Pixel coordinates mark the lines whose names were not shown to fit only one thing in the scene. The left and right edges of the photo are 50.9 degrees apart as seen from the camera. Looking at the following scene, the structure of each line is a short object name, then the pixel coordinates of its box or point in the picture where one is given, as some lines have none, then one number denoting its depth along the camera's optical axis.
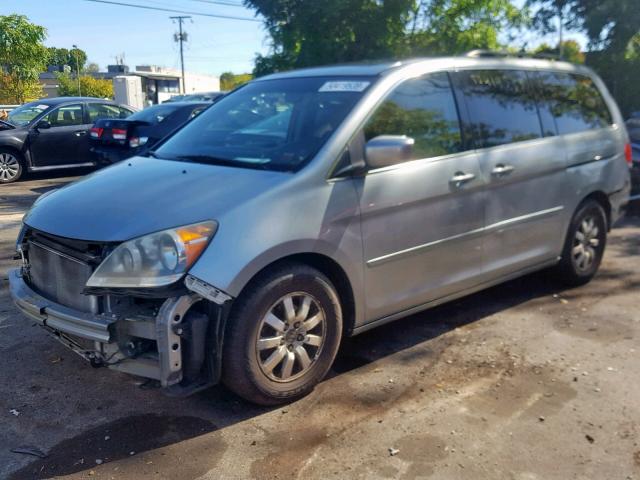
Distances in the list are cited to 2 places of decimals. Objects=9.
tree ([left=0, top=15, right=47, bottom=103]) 21.24
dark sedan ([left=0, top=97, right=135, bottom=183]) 12.30
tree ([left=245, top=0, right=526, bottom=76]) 12.27
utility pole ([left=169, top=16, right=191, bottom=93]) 70.38
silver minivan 3.31
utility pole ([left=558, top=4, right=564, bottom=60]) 16.88
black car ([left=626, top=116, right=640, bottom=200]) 8.95
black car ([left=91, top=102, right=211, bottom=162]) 10.78
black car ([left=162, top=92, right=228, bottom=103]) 16.73
